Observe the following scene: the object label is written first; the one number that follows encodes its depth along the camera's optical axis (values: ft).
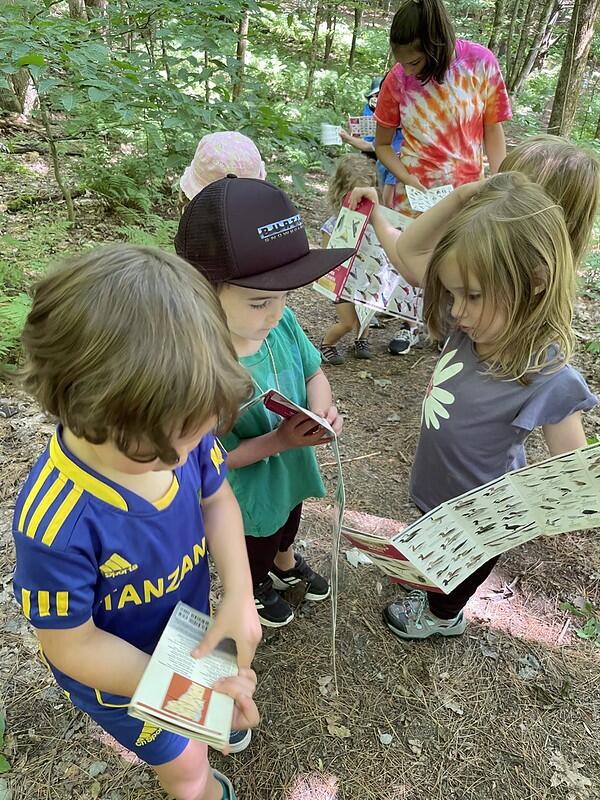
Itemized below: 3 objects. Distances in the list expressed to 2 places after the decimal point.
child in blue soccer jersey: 2.81
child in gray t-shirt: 4.94
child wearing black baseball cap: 4.31
